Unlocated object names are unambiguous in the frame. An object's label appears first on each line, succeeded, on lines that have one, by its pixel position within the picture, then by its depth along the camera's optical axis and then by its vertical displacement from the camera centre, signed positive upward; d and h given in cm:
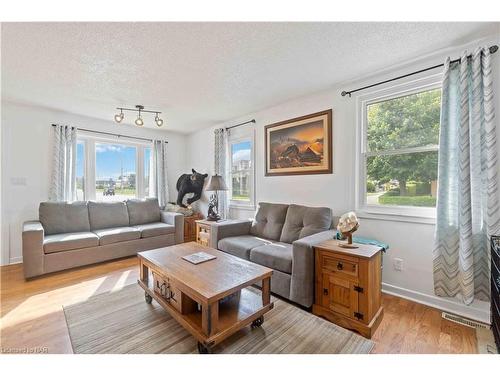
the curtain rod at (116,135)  387 +96
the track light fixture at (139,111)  302 +119
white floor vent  177 -112
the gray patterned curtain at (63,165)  351 +32
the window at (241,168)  386 +31
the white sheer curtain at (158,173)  471 +26
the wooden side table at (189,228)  435 -86
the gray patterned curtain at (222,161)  413 +46
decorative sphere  183 -32
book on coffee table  196 -66
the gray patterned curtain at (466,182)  174 +3
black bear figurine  466 -2
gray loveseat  195 -66
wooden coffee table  141 -80
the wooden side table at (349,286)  167 -81
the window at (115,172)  415 +26
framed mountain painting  281 +56
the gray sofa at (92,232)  271 -70
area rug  151 -112
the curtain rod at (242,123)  370 +108
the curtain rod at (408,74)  174 +110
